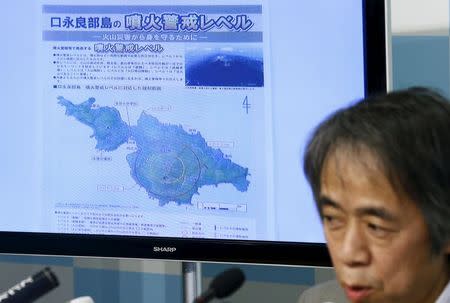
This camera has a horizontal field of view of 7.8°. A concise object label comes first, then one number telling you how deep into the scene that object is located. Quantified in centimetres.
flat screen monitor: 748
